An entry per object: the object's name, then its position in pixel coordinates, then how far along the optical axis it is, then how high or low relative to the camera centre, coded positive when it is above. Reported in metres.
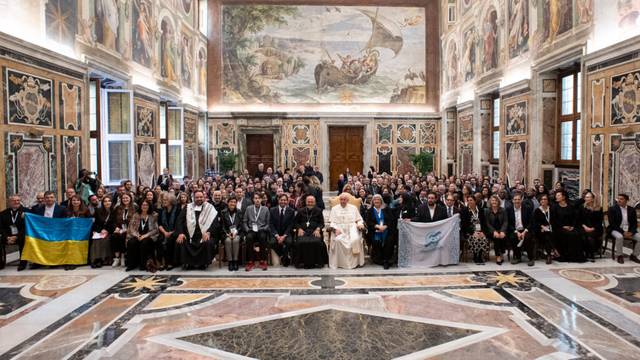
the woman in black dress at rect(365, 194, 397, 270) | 8.60 -1.17
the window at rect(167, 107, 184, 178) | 17.69 +1.09
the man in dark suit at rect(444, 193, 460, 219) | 8.99 -0.74
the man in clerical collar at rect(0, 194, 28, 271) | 8.16 -0.98
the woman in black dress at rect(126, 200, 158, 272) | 8.24 -1.23
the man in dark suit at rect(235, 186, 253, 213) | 9.70 -0.69
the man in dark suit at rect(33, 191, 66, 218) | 8.60 -0.73
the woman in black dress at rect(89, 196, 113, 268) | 8.45 -1.21
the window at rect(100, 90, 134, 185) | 12.59 +0.95
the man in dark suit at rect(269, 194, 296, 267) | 8.69 -1.13
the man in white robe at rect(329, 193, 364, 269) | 8.49 -1.25
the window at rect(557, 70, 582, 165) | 11.99 +1.30
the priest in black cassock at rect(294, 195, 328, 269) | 8.48 -1.29
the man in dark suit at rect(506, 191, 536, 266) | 8.52 -1.14
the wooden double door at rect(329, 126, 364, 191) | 23.70 +1.00
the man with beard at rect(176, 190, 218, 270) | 8.34 -1.16
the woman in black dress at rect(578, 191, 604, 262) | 8.62 -1.04
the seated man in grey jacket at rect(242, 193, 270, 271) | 8.59 -1.16
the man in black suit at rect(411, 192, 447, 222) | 8.77 -0.83
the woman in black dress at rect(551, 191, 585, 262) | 8.54 -1.17
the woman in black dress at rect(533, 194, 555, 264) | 8.62 -1.10
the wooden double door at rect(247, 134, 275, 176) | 23.53 +0.97
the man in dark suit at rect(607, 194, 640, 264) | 8.38 -1.07
